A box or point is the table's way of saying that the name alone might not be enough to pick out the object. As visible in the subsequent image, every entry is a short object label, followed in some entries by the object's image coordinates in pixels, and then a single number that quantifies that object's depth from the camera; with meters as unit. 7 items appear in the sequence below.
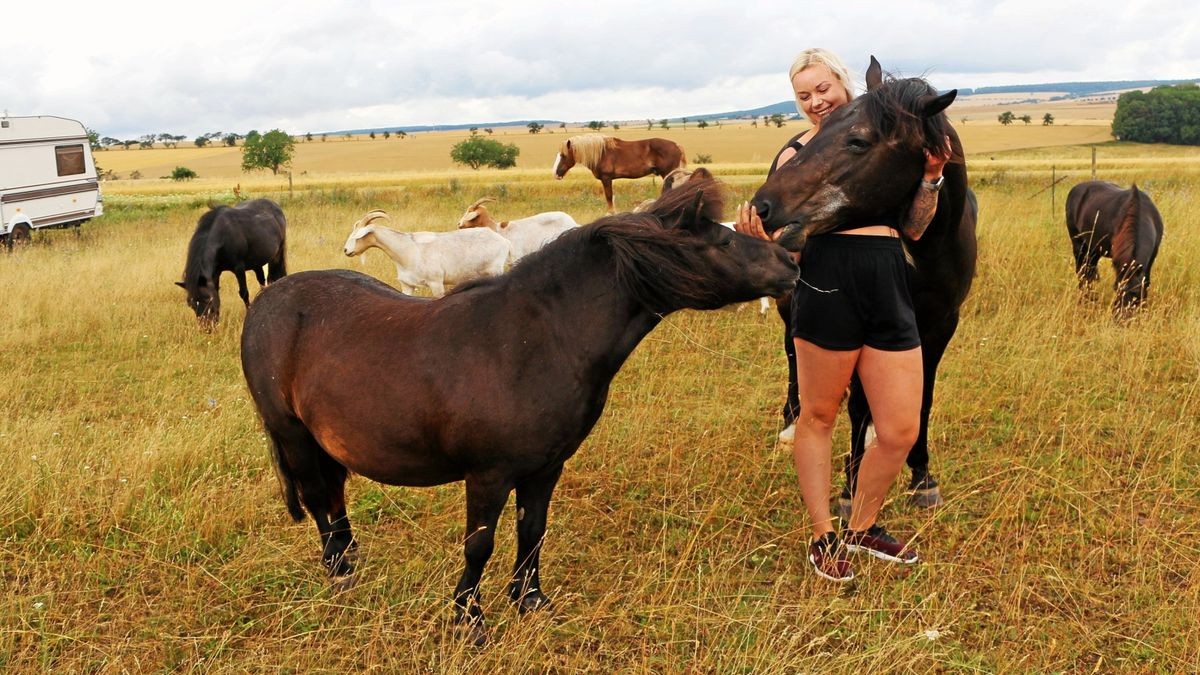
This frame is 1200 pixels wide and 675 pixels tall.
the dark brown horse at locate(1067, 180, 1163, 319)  8.06
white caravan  17.48
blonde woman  3.35
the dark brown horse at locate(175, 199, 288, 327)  9.95
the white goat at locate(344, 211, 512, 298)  10.12
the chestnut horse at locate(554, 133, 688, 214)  17.81
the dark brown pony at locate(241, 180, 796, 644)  2.95
